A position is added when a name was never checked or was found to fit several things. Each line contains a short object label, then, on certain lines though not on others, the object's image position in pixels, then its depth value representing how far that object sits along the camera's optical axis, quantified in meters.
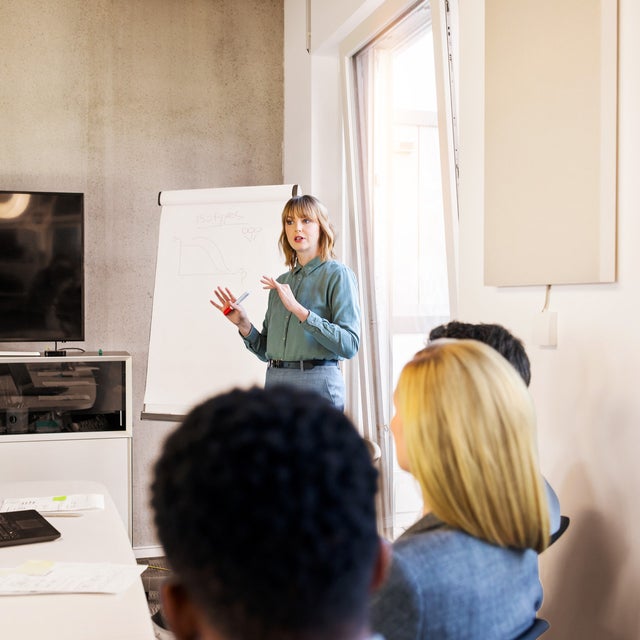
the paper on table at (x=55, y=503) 1.99
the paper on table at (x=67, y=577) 1.39
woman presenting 2.87
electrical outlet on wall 1.94
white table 1.21
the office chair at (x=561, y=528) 1.55
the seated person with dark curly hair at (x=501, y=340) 1.64
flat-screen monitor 3.75
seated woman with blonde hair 1.01
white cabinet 3.60
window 3.03
